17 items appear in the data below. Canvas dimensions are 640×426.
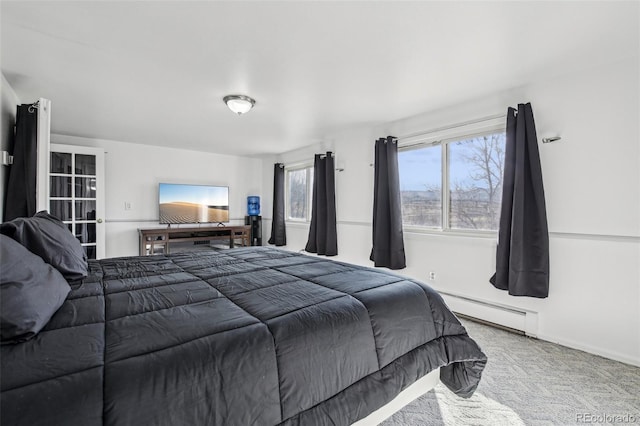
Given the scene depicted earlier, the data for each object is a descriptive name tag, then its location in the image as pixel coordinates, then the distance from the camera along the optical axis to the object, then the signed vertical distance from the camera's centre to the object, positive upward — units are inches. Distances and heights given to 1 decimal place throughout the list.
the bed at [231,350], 32.7 -18.5
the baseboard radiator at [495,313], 104.1 -37.2
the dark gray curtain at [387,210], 142.0 +2.1
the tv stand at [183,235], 187.2 -14.6
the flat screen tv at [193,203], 203.8 +7.9
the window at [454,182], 120.0 +14.3
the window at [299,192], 215.8 +16.4
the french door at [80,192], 161.0 +12.4
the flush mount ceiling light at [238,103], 115.2 +43.1
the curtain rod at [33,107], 107.0 +38.6
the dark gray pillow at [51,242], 57.2 -5.8
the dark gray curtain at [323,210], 179.6 +2.8
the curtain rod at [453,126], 113.9 +37.4
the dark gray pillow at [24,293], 36.3 -11.1
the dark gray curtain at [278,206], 223.9 +6.2
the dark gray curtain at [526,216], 99.0 -0.4
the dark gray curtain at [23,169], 104.0 +15.9
